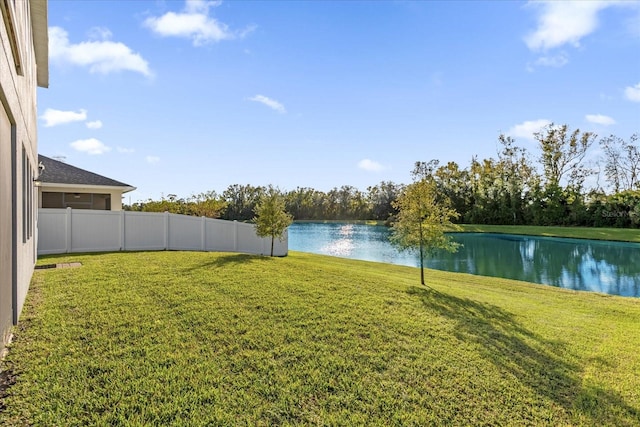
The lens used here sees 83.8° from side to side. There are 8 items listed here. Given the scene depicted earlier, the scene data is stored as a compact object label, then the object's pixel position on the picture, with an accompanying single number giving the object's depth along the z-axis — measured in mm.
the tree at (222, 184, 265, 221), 67625
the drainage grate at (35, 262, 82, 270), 8914
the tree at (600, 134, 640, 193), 51219
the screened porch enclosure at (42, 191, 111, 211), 15852
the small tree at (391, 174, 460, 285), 11461
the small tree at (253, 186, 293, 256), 14414
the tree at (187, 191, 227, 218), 43938
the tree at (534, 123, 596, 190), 51906
